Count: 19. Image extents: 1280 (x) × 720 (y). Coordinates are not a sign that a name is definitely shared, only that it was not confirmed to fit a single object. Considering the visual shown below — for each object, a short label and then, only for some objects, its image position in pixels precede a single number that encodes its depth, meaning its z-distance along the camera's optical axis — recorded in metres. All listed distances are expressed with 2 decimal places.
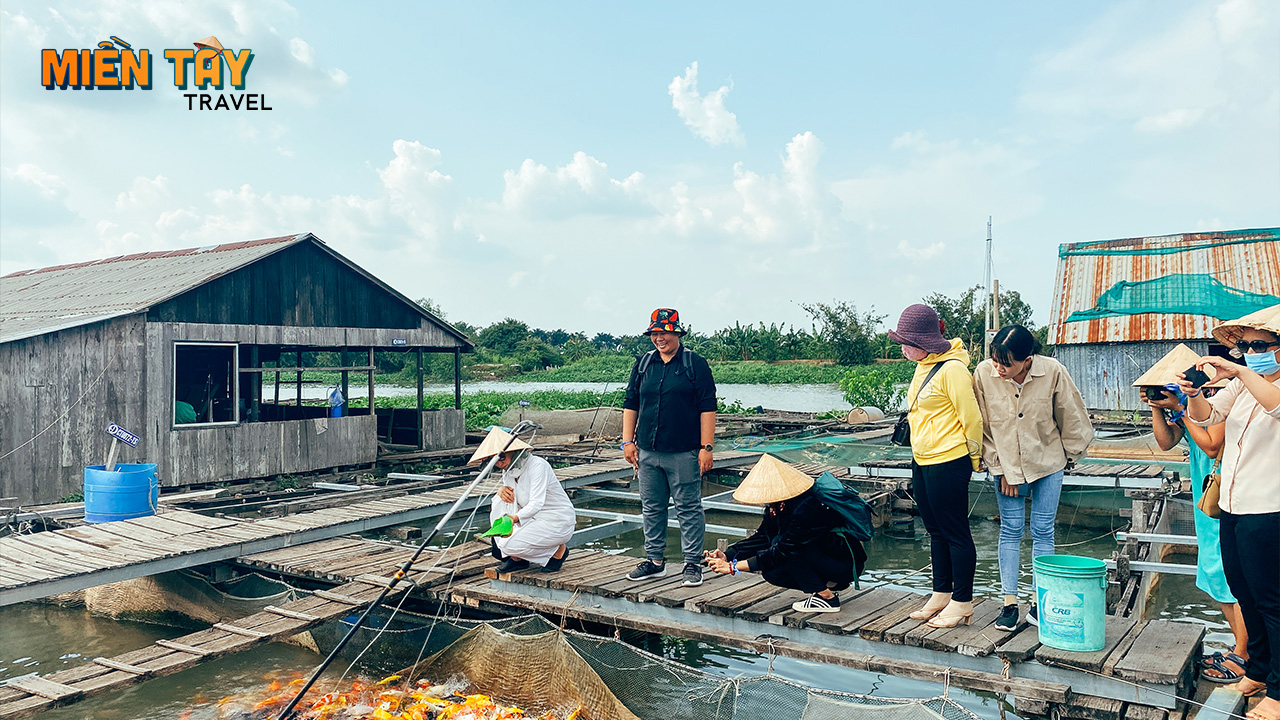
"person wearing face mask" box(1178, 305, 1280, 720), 3.32
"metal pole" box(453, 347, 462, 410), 16.56
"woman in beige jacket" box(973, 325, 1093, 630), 4.28
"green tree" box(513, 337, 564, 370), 55.03
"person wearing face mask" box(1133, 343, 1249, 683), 3.75
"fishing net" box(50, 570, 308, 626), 7.36
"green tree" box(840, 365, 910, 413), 21.95
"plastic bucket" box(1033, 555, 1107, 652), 3.98
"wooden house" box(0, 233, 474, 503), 10.79
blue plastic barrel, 8.87
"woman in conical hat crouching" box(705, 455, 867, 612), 4.82
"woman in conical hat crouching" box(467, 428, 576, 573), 5.99
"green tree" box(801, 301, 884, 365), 42.38
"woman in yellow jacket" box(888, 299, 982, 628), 4.25
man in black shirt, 5.44
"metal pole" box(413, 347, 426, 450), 15.82
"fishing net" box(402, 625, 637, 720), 4.75
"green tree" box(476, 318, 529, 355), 59.12
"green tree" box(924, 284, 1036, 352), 37.81
